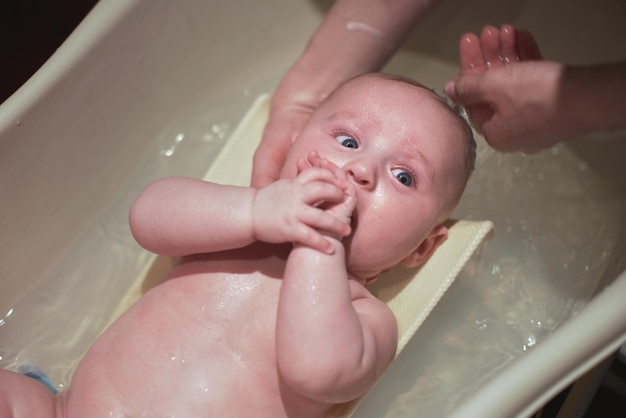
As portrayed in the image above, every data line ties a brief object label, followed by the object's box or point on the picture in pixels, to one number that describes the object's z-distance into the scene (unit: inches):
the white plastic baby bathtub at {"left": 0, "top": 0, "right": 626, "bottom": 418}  48.1
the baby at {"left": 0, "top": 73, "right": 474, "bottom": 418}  35.7
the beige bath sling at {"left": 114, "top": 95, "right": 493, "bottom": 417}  46.0
